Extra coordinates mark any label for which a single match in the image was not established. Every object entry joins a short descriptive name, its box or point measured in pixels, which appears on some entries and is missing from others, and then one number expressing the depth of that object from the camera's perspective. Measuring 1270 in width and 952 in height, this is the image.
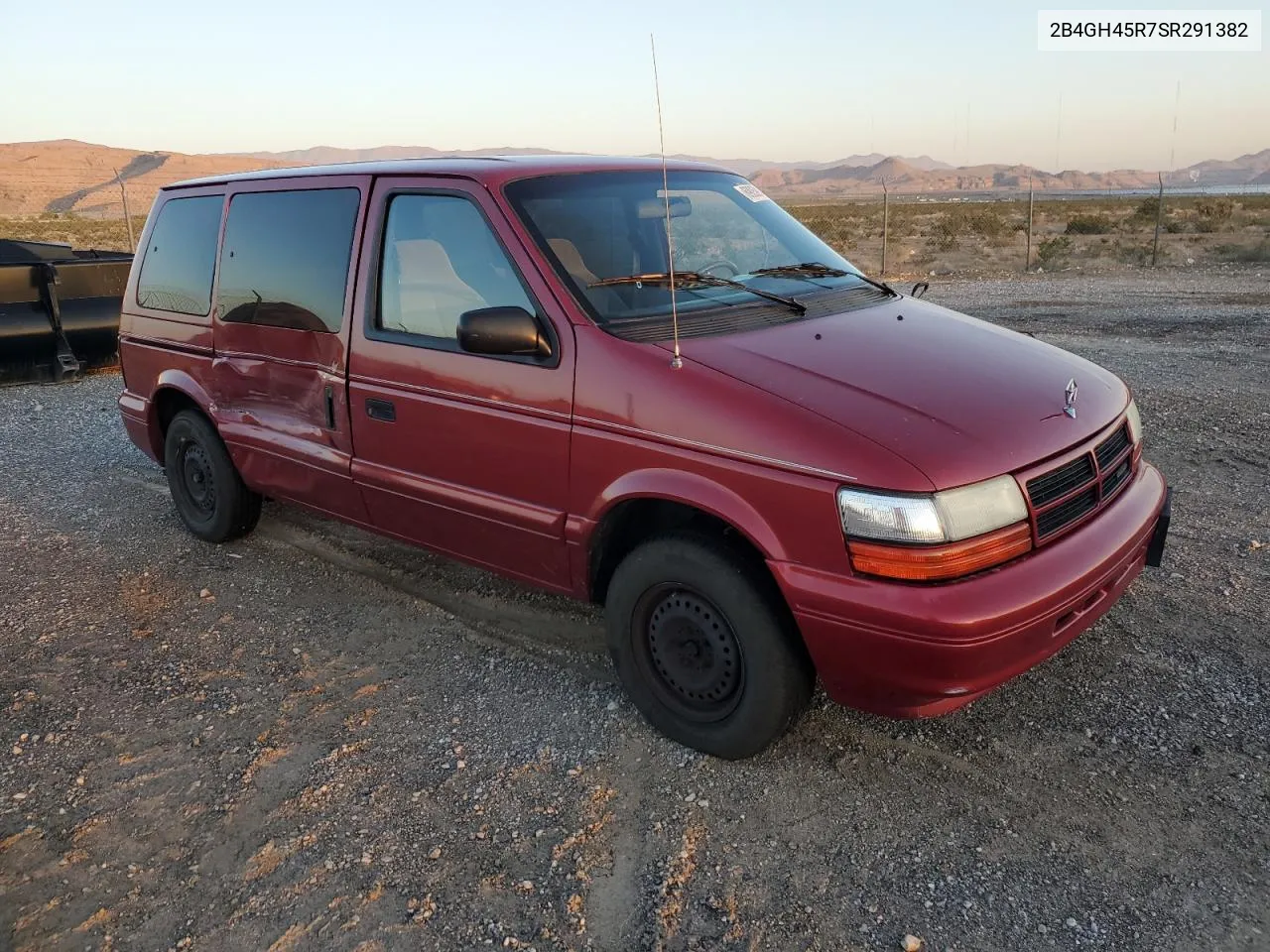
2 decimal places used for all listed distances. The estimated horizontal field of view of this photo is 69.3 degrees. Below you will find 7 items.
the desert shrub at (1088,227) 31.22
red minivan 2.61
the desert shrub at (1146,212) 35.34
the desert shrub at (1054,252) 21.63
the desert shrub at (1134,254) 20.92
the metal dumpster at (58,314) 9.72
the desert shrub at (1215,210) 33.45
